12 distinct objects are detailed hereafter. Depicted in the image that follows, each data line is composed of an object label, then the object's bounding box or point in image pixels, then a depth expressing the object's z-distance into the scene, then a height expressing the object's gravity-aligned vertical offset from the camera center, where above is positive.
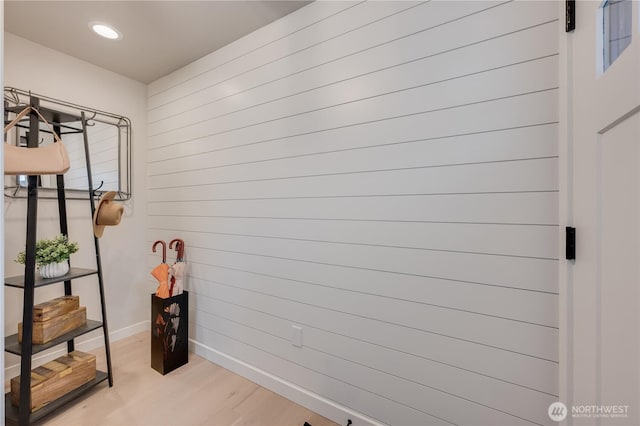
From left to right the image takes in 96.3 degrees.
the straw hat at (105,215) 1.92 -0.02
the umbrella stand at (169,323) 2.16 -0.86
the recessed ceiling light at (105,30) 1.97 +1.28
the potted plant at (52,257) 1.74 -0.28
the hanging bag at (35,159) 1.49 +0.28
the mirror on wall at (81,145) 2.02 +0.54
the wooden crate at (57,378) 1.68 -1.03
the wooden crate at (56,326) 1.70 -0.72
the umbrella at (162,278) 2.20 -0.52
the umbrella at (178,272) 2.28 -0.49
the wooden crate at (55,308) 1.72 -0.61
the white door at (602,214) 0.71 -0.01
